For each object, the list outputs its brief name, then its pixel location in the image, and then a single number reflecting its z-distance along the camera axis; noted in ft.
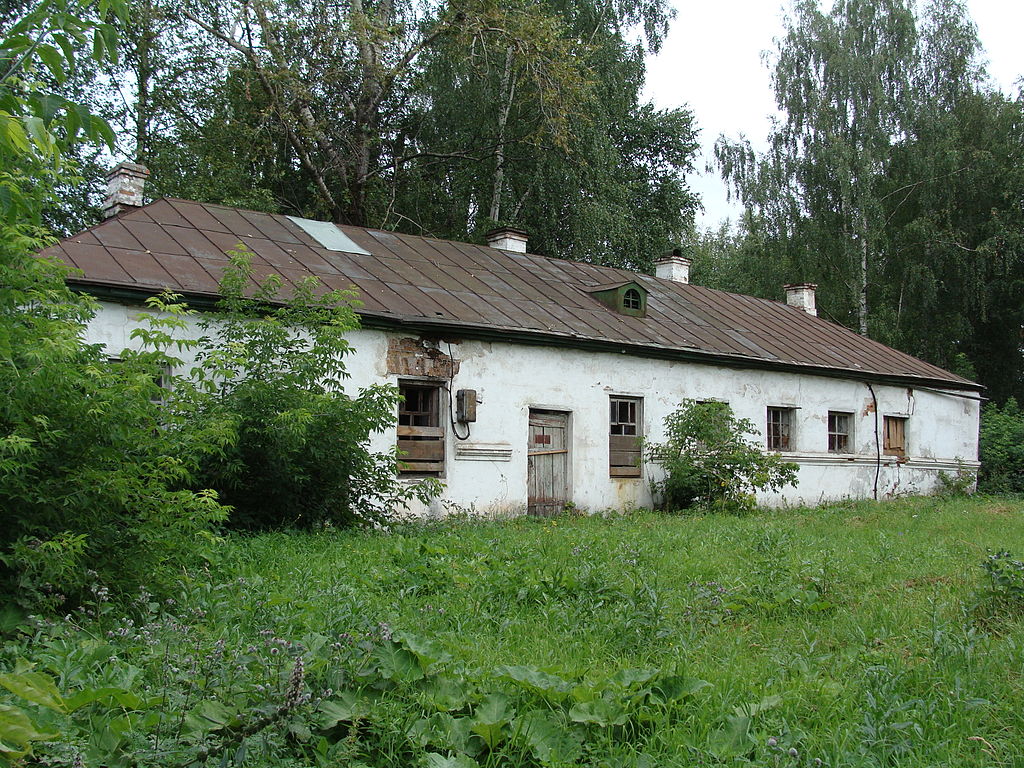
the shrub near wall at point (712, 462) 46.78
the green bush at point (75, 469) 16.14
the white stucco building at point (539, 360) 39.78
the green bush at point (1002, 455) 67.72
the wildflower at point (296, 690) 10.64
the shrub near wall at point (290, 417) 29.91
